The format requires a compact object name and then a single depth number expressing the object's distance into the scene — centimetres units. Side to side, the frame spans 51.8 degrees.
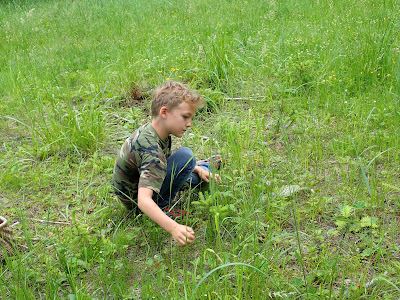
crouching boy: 242
